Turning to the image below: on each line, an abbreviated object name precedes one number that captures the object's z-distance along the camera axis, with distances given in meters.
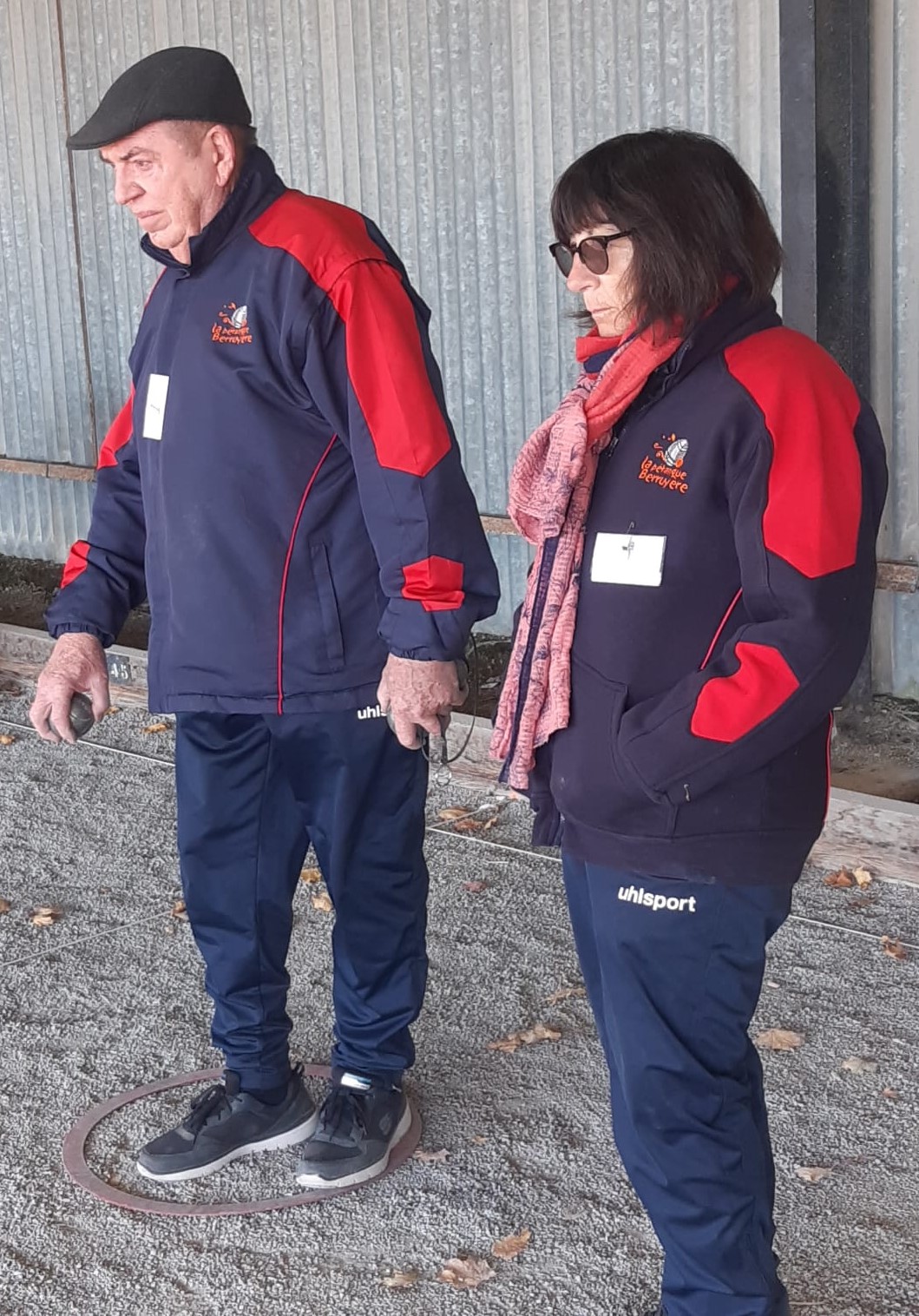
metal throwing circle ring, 3.20
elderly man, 2.83
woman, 2.06
